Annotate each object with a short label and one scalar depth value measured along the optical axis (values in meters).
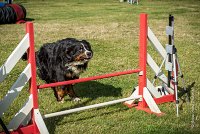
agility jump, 4.77
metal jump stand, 6.10
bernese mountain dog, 6.06
